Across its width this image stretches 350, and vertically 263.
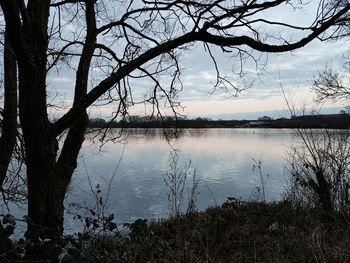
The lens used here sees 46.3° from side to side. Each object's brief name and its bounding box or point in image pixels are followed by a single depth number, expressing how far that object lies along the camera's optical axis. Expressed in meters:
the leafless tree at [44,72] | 3.74
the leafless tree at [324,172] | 8.38
